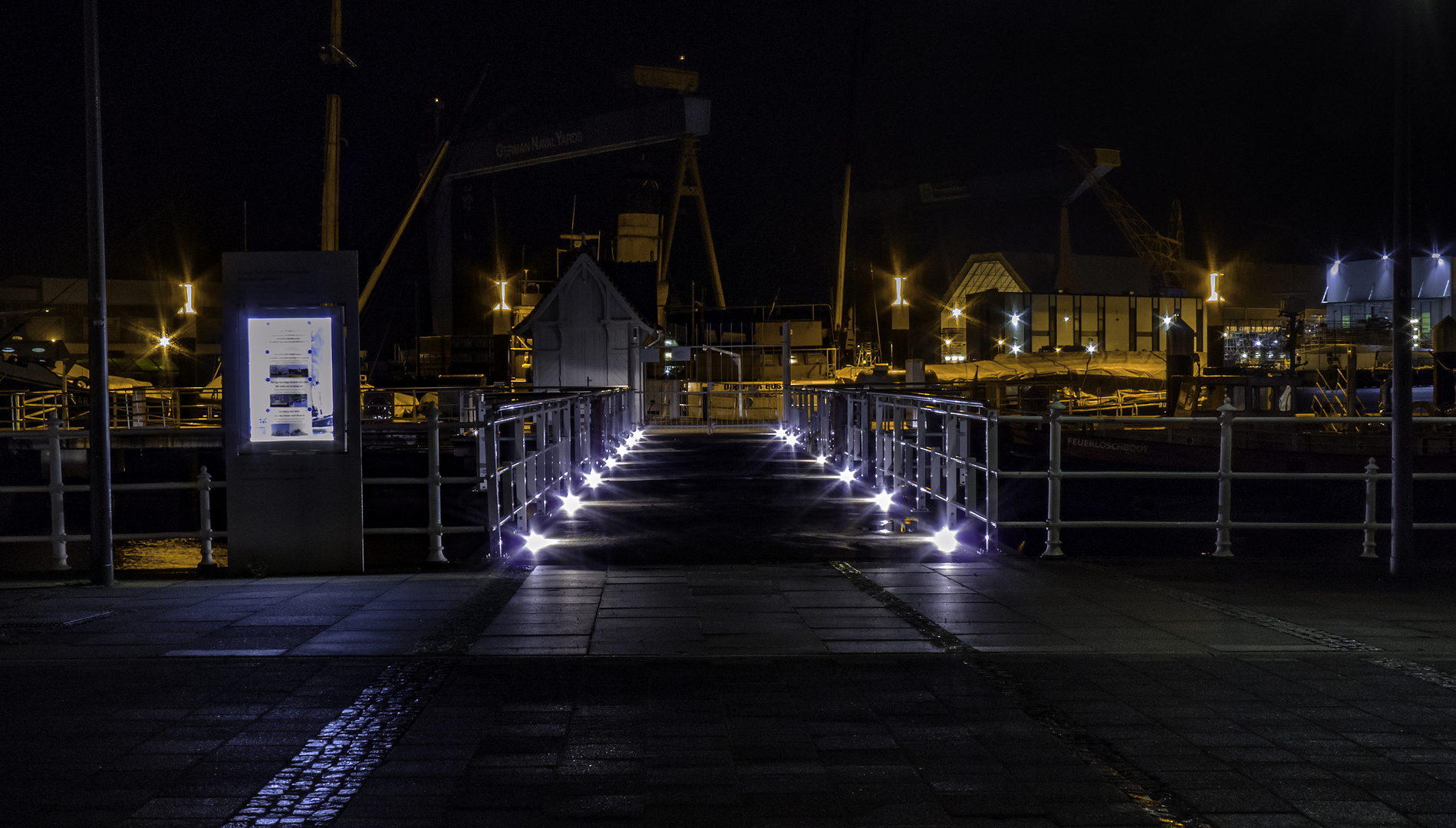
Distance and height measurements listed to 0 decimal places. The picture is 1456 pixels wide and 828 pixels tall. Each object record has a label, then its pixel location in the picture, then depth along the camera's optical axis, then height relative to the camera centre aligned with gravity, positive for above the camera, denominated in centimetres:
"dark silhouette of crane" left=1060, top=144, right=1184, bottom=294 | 8875 +1205
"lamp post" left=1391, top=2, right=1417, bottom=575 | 891 +22
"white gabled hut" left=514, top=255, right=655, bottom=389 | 3002 +128
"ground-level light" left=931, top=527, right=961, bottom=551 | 1043 -169
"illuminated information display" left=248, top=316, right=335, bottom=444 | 910 -8
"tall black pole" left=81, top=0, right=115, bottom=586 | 857 +30
